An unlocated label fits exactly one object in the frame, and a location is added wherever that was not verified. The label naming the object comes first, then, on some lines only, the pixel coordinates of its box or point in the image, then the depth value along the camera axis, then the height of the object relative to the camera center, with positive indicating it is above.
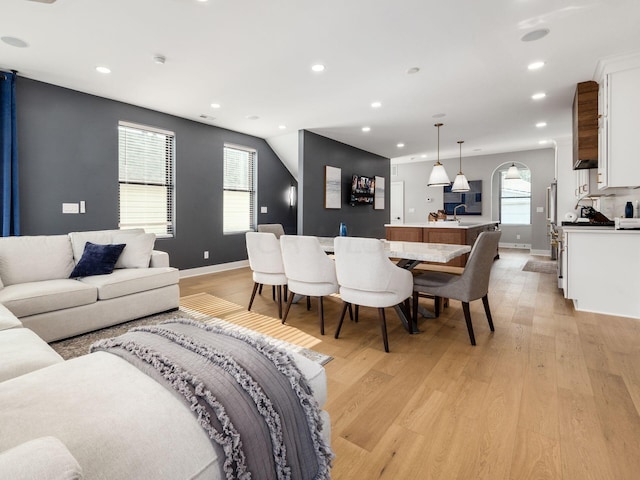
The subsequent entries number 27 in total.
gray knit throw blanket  0.79 -0.44
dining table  2.50 -0.17
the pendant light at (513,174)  7.28 +1.31
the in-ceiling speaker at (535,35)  2.70 +1.67
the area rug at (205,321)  2.49 -0.88
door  10.29 +0.94
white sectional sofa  2.53 -0.46
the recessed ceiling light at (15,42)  2.87 +1.70
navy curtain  3.48 +0.87
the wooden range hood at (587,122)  3.59 +1.24
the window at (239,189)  6.00 +0.80
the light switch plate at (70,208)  4.04 +0.30
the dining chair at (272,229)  4.59 +0.04
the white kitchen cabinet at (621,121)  3.15 +1.09
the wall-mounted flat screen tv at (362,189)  7.12 +0.96
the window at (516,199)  8.40 +0.87
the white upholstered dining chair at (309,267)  2.79 -0.31
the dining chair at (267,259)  3.19 -0.27
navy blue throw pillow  3.06 -0.27
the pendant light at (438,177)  5.40 +0.92
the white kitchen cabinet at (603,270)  3.20 -0.39
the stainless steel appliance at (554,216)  5.91 +0.31
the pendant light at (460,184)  6.06 +0.89
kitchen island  5.60 -0.02
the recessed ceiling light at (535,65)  3.29 +1.71
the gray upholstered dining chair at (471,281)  2.55 -0.40
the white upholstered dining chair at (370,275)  2.43 -0.34
